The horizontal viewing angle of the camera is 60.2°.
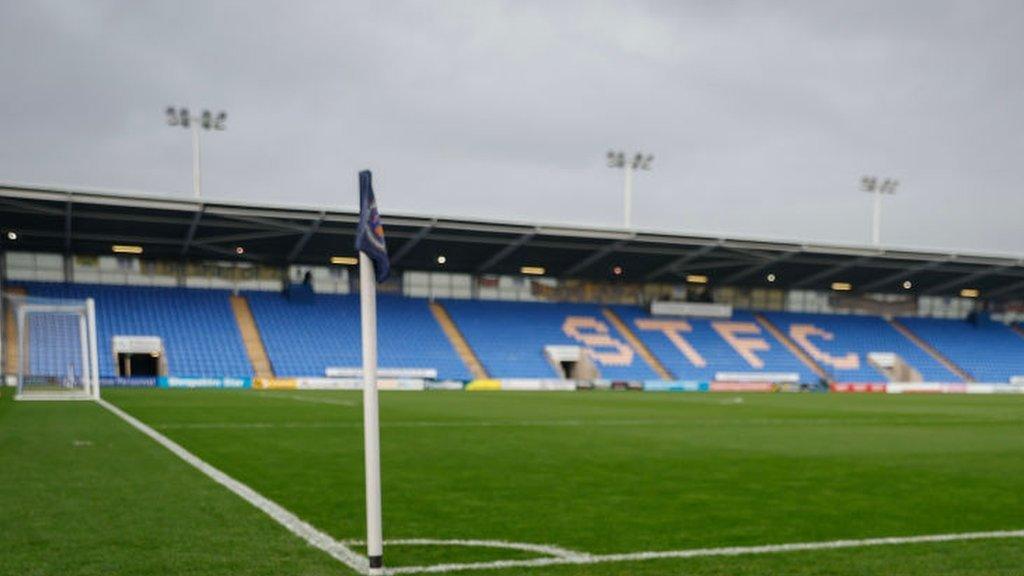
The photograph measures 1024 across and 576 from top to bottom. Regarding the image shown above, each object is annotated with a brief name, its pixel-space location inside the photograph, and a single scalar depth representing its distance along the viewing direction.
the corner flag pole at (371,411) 4.66
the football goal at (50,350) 37.56
